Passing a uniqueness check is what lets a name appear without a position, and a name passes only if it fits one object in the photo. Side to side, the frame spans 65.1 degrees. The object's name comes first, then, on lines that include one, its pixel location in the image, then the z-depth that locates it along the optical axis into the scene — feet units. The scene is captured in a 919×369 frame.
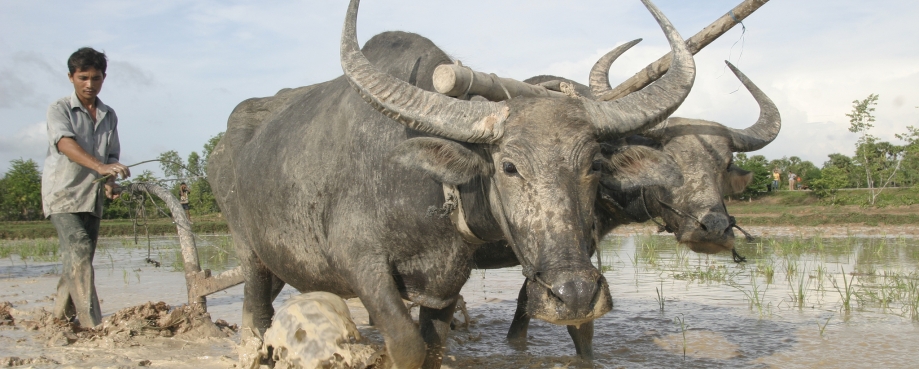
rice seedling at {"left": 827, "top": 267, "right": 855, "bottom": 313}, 17.62
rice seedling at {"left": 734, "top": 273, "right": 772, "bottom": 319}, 17.76
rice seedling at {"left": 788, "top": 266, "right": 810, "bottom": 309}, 18.92
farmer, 13.82
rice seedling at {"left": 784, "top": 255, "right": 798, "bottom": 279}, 23.40
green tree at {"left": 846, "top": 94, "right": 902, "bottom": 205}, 62.75
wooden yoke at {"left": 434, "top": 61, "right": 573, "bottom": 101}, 8.89
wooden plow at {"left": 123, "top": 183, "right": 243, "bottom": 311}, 15.84
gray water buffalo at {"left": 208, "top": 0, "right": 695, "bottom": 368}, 7.39
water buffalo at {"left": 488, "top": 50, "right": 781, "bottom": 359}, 11.94
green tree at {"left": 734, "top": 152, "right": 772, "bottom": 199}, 86.07
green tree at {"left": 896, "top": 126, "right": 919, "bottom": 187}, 65.31
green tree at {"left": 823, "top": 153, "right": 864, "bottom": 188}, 92.43
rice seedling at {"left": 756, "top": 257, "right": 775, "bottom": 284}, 23.12
